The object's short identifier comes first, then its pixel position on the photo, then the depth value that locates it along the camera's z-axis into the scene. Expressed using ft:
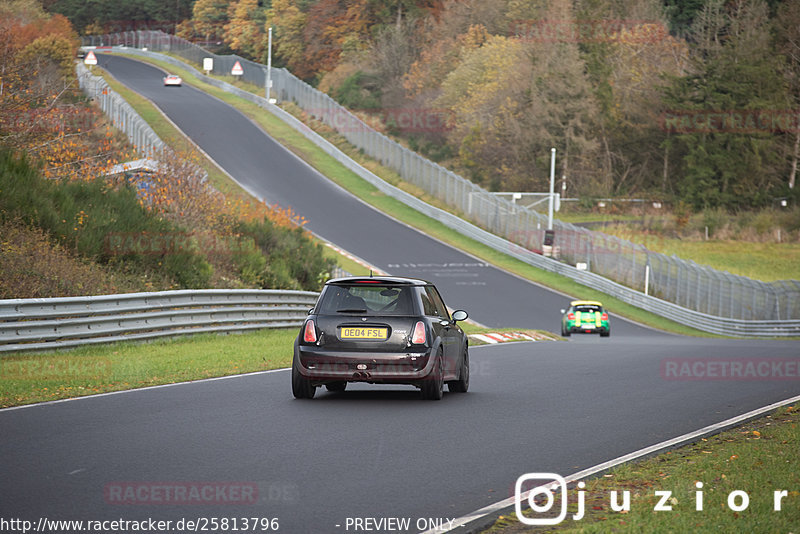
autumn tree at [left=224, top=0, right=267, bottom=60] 401.29
